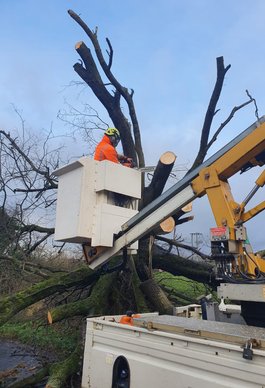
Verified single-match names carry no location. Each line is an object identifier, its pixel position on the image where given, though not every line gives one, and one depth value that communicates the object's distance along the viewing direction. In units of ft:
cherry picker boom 11.35
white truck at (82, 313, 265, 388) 8.11
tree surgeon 15.70
